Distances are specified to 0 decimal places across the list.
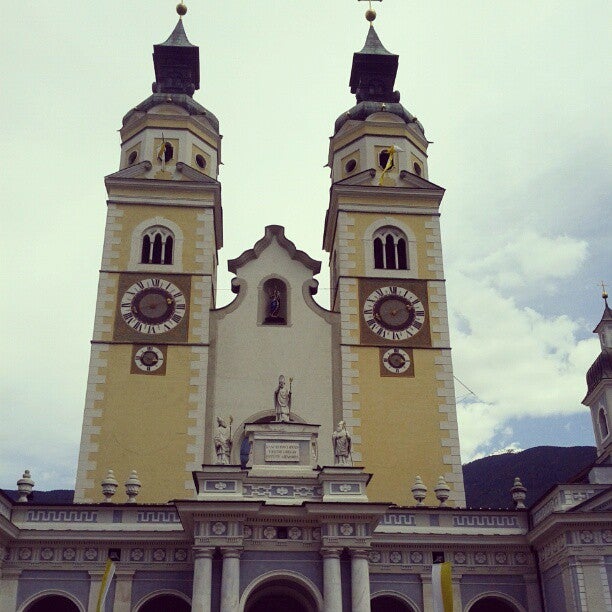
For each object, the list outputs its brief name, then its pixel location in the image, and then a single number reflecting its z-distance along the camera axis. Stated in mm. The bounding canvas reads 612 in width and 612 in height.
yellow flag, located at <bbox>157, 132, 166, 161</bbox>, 32312
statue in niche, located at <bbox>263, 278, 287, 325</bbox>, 29594
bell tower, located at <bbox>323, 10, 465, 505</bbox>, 27562
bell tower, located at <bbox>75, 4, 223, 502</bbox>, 26719
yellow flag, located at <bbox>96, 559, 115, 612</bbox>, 20594
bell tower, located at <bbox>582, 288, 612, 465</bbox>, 37406
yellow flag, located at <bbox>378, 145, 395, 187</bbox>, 32719
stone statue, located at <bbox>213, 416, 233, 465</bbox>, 21906
